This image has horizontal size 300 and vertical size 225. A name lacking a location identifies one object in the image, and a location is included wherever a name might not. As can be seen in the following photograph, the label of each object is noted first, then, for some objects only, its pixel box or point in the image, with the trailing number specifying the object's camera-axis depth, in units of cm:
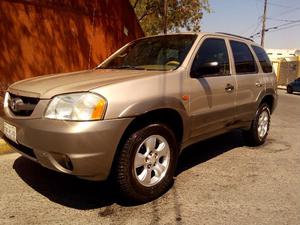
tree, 1833
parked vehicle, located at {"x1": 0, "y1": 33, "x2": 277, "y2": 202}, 244
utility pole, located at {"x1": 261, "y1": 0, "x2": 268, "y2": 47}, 2781
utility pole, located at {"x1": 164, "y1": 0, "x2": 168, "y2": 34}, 1275
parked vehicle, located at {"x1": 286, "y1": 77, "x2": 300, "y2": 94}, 1758
